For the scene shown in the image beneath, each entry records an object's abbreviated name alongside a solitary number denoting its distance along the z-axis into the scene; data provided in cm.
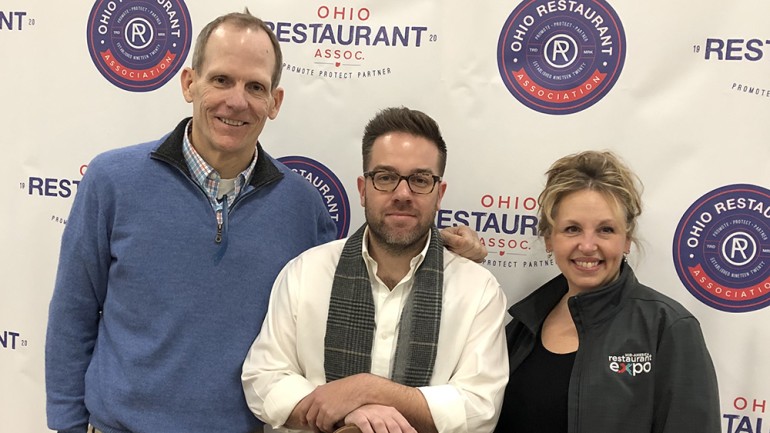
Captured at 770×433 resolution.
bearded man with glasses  148
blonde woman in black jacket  143
